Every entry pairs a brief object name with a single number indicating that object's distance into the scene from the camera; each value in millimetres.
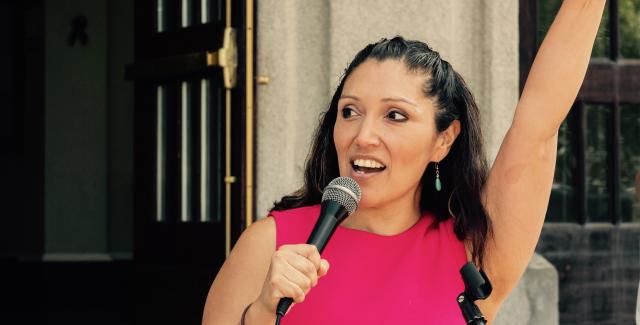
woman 2449
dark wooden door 5359
